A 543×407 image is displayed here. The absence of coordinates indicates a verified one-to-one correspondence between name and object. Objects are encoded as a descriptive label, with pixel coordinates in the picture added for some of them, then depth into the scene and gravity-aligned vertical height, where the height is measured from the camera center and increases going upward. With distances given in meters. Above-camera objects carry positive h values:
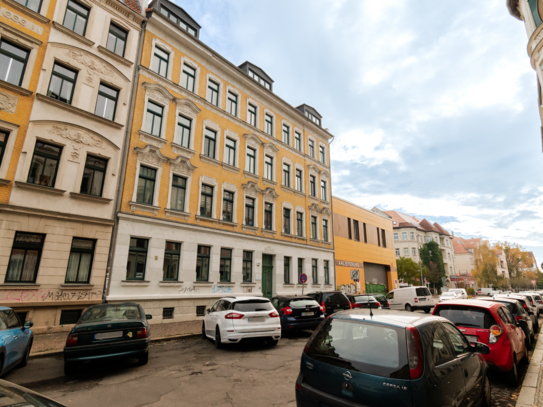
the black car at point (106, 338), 6.36 -1.25
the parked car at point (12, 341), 5.79 -1.28
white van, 21.69 -1.22
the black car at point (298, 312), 10.93 -1.12
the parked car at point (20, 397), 1.80 -0.73
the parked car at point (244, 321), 8.75 -1.18
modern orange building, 28.22 +3.35
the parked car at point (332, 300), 13.03 -0.81
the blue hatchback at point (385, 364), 2.97 -0.88
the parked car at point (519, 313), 9.08 -0.91
